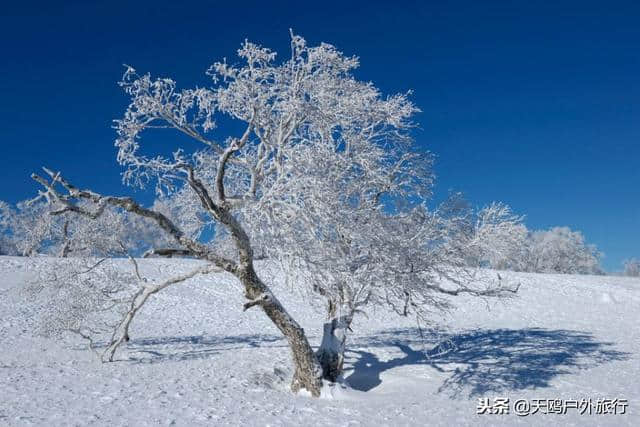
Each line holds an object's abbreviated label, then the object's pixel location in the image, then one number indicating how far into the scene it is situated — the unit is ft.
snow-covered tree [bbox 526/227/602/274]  208.51
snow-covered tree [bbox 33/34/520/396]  30.45
